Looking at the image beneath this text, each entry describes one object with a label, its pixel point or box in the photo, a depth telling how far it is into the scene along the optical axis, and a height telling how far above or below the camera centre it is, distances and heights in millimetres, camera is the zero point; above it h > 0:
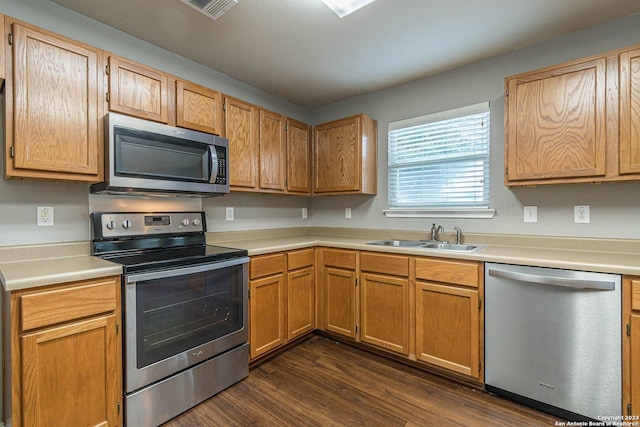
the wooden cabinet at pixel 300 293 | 2627 -737
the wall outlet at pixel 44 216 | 1851 -16
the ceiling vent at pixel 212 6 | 1797 +1266
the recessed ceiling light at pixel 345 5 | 1819 +1272
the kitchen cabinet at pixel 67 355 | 1311 -669
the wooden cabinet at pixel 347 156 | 3039 +594
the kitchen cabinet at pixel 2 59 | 1508 +780
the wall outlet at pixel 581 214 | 2136 -22
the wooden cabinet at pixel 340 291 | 2668 -729
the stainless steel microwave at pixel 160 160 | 1814 +358
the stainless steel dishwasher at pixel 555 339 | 1625 -758
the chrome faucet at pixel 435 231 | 2730 -179
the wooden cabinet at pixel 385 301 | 2369 -738
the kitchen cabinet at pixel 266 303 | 2320 -735
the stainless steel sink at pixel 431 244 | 2516 -295
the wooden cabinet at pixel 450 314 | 2041 -736
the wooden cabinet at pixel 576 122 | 1791 +581
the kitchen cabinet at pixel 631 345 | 1554 -704
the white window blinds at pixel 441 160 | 2598 +479
